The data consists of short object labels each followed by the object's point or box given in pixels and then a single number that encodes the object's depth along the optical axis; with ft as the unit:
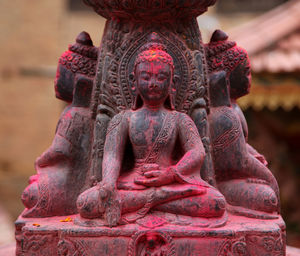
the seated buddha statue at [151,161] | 11.47
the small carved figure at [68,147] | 12.60
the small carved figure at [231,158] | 12.98
